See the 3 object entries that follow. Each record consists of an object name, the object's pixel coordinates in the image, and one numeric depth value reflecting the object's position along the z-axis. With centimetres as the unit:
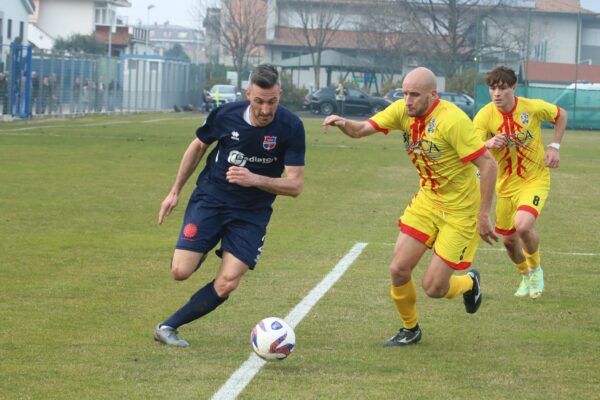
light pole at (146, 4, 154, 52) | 11234
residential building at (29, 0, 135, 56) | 9850
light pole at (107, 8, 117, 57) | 9892
